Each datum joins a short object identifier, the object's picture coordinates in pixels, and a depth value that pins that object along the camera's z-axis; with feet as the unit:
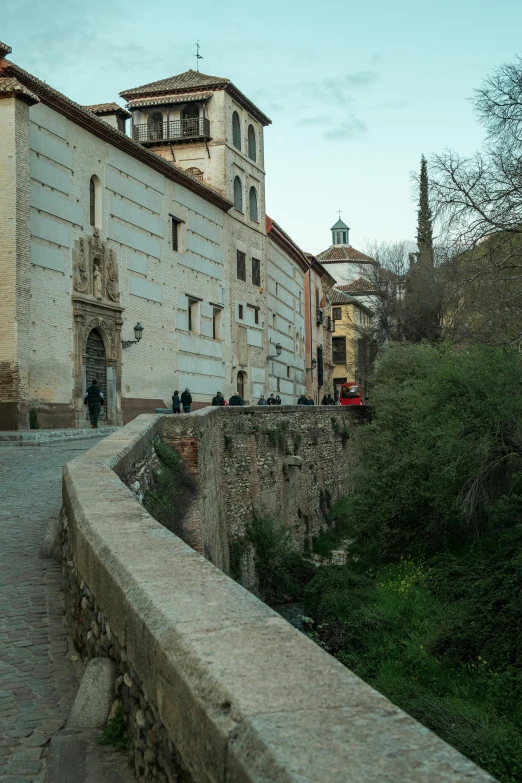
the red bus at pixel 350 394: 130.31
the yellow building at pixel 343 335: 219.20
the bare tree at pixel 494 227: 52.21
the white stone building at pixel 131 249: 76.48
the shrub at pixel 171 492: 32.40
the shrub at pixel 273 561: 65.41
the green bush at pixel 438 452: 62.13
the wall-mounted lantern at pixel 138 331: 90.79
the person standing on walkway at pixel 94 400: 76.48
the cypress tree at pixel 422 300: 127.09
